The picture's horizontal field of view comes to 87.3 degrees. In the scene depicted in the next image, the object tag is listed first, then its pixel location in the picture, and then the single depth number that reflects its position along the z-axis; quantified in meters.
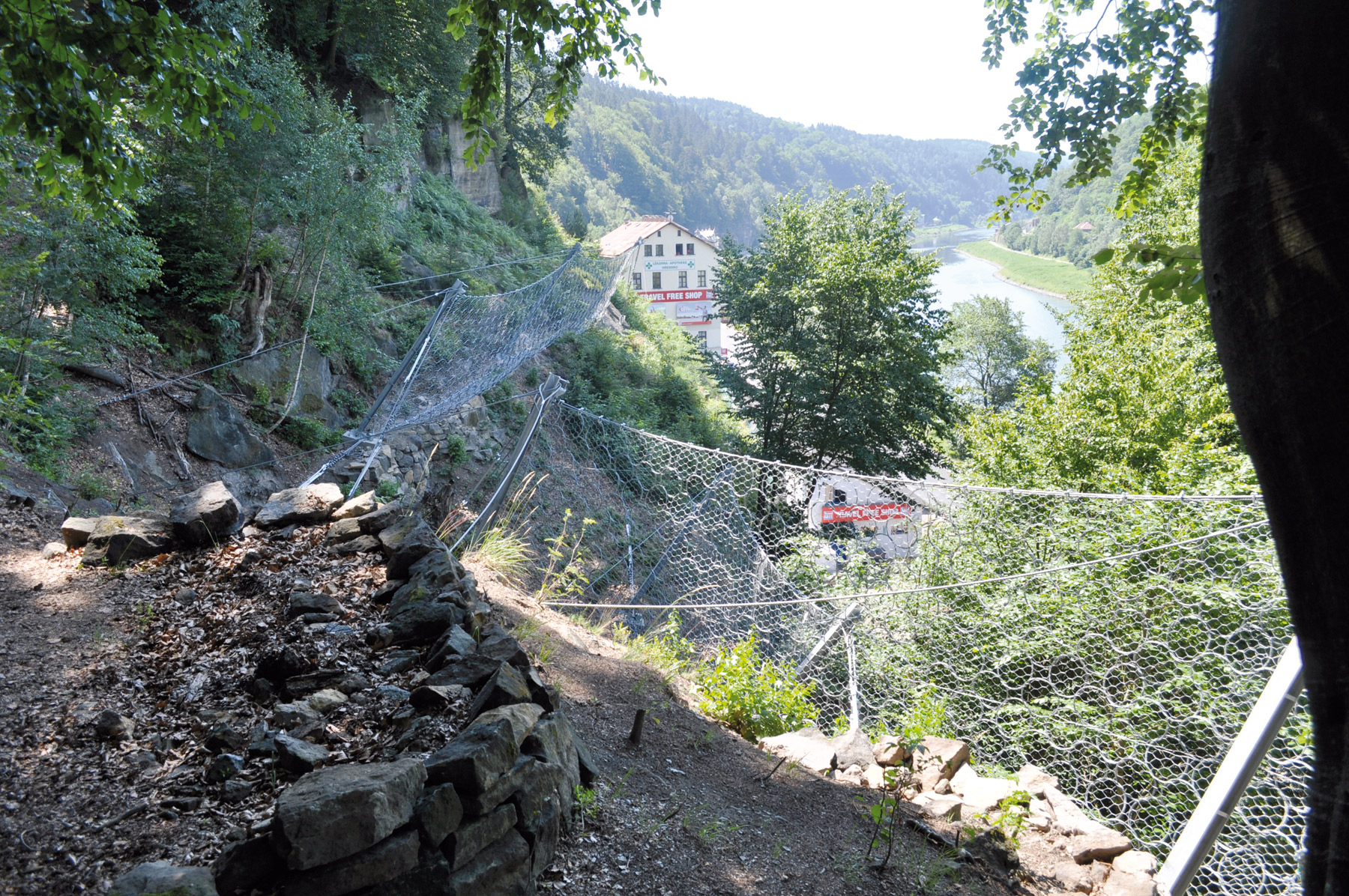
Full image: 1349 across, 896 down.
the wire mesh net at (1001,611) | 3.04
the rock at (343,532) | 2.88
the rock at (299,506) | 2.99
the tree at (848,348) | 12.81
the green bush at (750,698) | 3.25
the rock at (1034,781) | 2.86
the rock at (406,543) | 2.59
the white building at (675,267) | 41.00
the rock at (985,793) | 2.62
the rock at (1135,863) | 2.28
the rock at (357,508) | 3.02
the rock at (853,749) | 2.97
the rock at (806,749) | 2.90
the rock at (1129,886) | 2.18
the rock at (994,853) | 2.24
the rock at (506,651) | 2.05
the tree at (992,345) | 30.58
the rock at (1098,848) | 2.38
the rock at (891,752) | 3.00
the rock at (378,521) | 2.89
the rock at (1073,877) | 2.22
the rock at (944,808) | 2.50
